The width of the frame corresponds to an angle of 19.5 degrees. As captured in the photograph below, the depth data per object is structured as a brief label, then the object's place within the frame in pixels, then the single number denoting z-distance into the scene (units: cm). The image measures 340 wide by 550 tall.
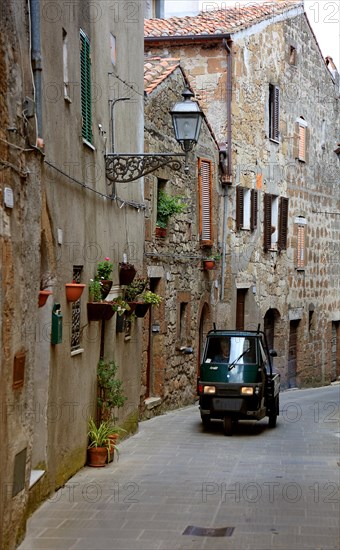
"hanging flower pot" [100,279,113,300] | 1298
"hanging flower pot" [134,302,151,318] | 1578
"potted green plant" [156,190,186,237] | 1886
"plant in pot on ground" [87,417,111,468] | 1268
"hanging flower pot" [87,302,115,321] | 1263
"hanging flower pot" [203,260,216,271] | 2188
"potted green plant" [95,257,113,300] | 1307
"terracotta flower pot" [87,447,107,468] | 1268
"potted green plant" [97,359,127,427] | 1341
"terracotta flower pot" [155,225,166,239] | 1875
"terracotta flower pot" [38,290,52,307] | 998
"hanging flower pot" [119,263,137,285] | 1487
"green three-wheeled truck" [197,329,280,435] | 1612
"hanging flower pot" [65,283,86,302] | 1124
